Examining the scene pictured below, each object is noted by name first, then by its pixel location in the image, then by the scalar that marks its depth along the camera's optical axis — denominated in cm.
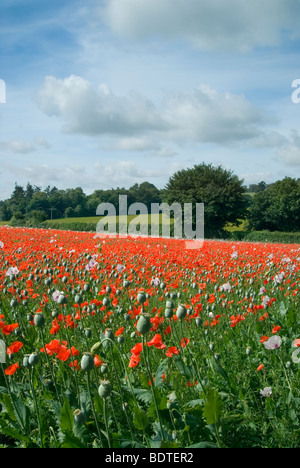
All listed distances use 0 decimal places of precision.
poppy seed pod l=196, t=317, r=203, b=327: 258
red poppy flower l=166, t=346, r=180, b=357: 232
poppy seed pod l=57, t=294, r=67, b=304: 224
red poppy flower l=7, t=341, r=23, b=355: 219
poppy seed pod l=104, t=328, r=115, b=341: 200
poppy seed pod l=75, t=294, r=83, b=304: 233
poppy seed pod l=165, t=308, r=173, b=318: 203
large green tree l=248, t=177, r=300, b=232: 3600
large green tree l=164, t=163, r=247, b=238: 3241
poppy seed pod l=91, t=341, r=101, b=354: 177
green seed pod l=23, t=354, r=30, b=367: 184
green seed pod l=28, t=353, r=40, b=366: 179
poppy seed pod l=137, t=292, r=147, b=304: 199
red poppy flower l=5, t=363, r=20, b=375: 192
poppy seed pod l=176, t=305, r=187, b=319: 197
